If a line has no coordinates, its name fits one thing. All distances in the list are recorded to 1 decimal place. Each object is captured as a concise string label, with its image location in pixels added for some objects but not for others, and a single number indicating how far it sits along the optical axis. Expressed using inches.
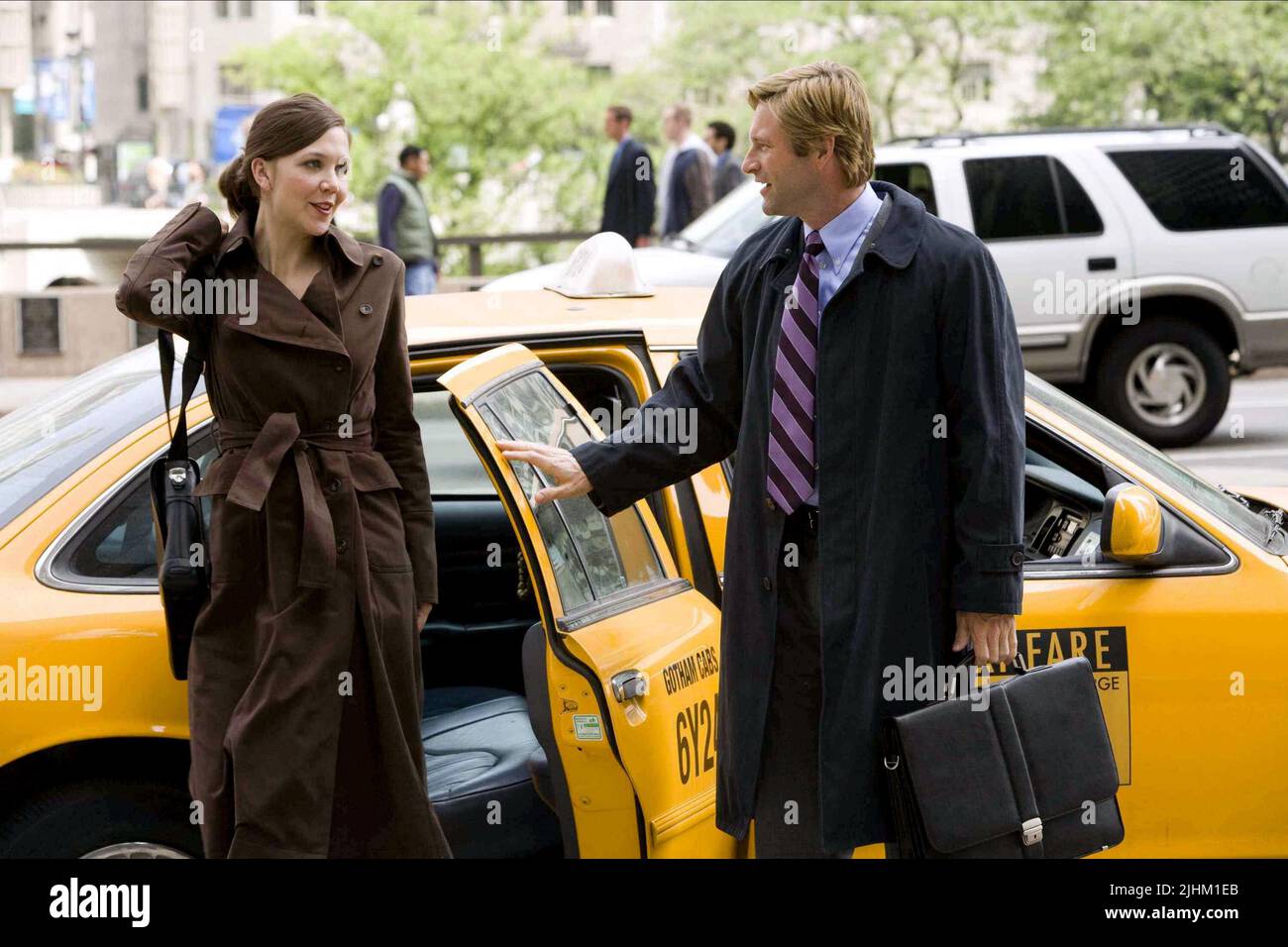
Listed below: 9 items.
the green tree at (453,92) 1117.7
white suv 435.8
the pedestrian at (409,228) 566.3
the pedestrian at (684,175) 557.0
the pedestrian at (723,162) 578.2
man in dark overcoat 122.7
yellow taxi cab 137.9
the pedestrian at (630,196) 547.5
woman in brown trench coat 131.9
